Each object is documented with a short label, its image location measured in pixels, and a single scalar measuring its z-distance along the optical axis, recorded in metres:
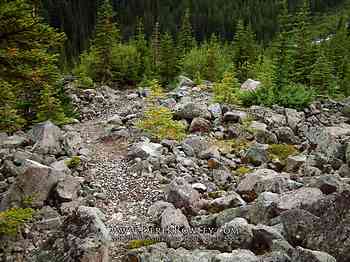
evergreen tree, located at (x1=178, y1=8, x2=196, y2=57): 43.90
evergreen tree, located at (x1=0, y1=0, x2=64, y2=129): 10.17
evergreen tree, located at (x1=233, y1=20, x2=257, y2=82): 40.47
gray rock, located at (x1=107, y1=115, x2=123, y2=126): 21.61
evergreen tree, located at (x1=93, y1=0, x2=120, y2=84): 35.53
